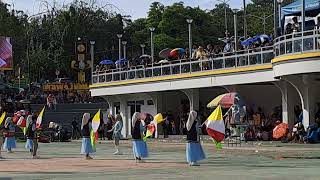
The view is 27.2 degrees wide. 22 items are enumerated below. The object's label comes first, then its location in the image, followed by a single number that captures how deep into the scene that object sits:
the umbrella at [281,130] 35.12
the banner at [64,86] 80.12
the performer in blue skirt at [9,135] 35.31
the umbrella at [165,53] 48.87
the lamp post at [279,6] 37.03
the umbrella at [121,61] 53.18
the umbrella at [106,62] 57.10
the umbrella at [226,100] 36.19
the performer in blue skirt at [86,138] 28.69
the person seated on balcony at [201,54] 41.72
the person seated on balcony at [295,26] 32.59
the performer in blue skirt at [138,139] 25.31
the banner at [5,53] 64.06
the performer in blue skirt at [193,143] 23.09
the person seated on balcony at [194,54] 43.28
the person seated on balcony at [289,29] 33.51
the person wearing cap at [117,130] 31.67
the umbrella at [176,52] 46.49
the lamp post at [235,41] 39.35
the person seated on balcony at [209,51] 41.09
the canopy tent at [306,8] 34.78
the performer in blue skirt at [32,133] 29.97
